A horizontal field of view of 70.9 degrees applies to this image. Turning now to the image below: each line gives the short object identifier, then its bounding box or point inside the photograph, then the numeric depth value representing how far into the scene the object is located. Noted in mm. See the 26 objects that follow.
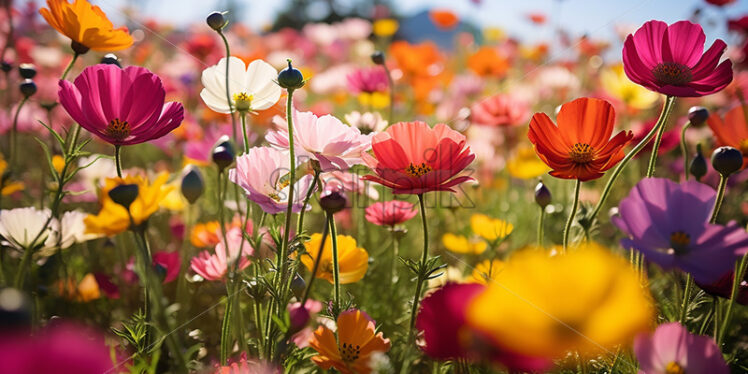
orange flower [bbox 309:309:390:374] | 572
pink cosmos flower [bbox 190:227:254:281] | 690
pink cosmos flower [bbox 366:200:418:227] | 788
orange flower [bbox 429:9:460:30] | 3074
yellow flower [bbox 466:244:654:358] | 380
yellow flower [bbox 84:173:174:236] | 495
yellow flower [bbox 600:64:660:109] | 1552
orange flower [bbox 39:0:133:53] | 665
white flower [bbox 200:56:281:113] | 661
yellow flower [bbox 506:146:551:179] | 1422
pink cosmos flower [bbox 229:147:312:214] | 581
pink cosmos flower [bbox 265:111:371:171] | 576
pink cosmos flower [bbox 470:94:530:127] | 1362
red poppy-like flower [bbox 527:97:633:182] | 589
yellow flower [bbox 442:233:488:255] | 1000
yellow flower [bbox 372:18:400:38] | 2883
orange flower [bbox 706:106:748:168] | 746
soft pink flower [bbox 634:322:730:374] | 452
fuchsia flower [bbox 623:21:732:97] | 604
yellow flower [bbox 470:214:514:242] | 996
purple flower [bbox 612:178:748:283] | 450
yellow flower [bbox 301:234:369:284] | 722
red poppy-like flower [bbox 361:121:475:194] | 560
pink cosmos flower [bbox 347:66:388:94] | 1396
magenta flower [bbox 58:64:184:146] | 601
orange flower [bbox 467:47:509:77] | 2246
